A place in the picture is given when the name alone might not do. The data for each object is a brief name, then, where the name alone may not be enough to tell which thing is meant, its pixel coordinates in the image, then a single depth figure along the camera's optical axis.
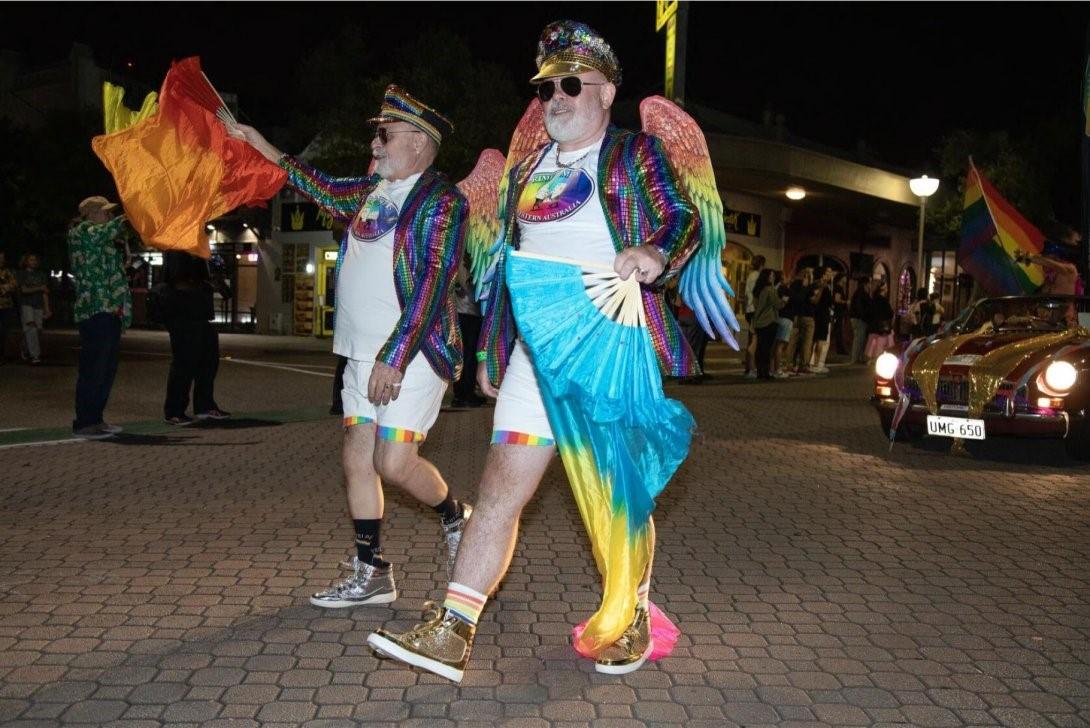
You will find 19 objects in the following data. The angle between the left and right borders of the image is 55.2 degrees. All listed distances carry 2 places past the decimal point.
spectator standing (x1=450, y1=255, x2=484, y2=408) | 11.30
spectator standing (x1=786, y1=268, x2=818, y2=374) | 17.70
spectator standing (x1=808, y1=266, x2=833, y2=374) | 18.50
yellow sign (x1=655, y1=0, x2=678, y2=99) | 19.64
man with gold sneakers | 3.33
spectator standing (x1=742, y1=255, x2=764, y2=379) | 16.95
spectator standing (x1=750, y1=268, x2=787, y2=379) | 16.53
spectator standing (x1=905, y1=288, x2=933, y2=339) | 19.83
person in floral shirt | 8.61
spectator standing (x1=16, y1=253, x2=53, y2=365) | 15.82
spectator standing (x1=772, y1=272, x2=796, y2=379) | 17.46
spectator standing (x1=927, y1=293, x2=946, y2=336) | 20.38
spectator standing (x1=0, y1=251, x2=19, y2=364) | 15.17
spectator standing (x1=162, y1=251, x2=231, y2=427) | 9.58
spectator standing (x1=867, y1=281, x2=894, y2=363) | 19.59
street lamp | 19.38
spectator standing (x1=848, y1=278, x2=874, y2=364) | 20.33
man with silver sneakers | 3.96
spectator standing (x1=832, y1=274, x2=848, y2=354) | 24.09
